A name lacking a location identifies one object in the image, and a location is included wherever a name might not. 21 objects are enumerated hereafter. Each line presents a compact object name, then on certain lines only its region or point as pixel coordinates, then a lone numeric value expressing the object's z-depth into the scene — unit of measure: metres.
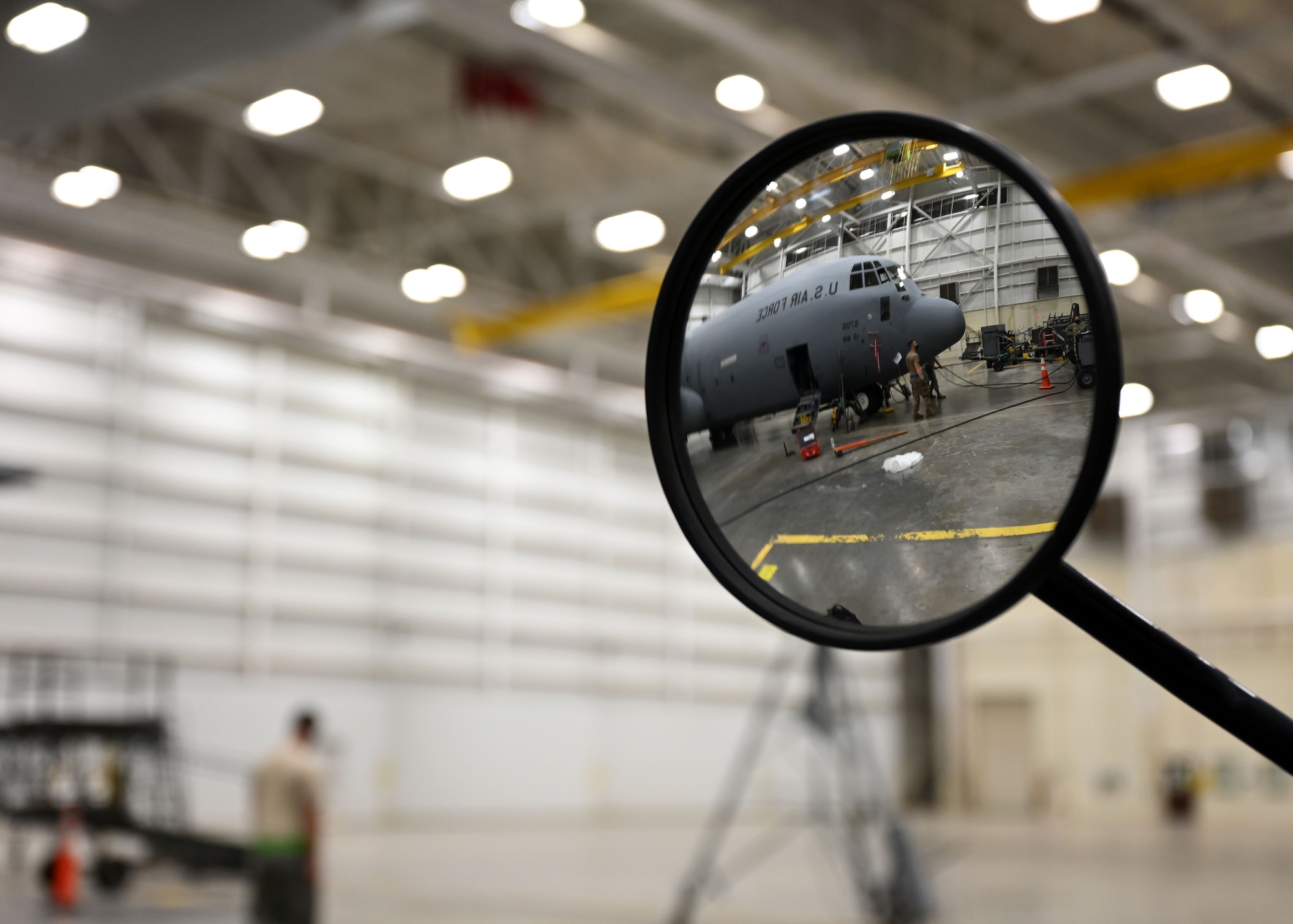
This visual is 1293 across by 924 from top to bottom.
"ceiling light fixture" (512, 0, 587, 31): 14.89
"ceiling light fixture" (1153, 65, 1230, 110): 16.53
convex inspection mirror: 1.20
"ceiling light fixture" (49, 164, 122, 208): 20.62
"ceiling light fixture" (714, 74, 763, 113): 17.75
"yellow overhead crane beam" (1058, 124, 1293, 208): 18.03
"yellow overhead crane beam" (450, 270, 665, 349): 23.25
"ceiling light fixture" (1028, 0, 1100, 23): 15.30
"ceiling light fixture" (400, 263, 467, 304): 23.38
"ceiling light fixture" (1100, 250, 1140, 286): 22.75
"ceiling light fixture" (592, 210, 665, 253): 21.30
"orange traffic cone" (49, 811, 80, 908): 12.96
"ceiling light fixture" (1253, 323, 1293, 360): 28.11
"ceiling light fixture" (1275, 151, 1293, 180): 18.52
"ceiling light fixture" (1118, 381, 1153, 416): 28.21
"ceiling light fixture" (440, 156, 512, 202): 19.36
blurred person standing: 9.38
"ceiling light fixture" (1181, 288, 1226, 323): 25.69
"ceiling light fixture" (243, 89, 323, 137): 17.62
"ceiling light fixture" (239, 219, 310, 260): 22.56
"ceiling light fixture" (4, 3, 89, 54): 9.95
